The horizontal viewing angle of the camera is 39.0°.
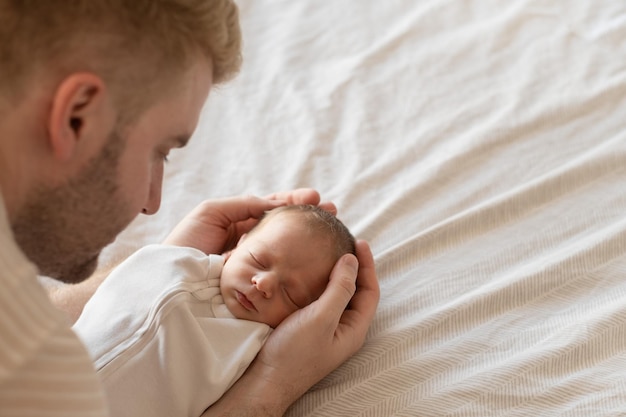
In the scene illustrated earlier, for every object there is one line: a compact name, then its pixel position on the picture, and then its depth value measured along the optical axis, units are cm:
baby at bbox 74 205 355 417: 134
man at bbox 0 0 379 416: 89
